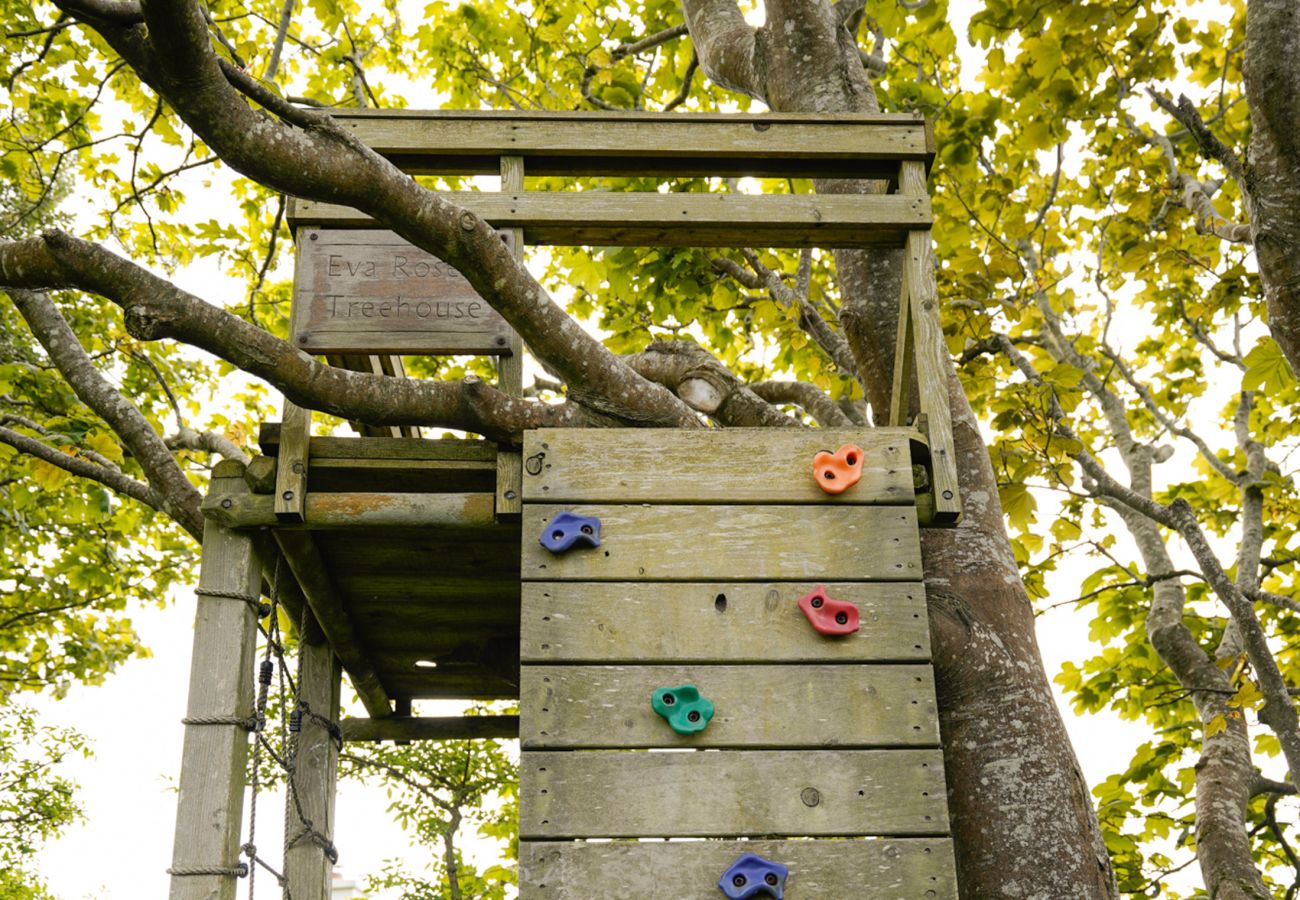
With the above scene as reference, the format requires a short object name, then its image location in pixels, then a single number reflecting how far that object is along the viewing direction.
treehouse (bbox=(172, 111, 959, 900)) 3.06
